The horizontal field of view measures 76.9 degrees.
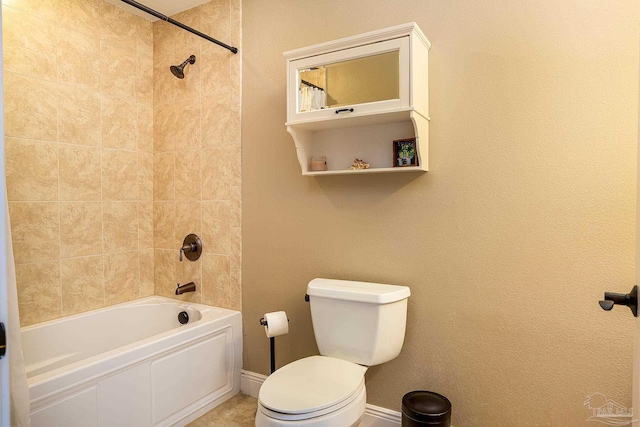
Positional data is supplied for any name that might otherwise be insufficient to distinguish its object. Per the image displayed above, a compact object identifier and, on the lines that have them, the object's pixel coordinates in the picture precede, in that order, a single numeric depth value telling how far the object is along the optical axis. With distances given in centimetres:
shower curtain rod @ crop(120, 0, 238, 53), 192
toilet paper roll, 212
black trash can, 172
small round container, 216
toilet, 154
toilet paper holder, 216
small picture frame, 193
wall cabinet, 178
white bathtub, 169
